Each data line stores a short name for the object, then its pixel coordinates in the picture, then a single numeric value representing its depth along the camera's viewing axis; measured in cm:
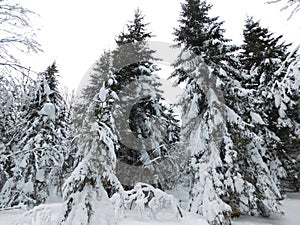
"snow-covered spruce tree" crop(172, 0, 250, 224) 984
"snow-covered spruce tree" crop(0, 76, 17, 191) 477
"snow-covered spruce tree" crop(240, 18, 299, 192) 1479
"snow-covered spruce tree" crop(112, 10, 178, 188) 1223
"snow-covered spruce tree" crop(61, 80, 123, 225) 472
